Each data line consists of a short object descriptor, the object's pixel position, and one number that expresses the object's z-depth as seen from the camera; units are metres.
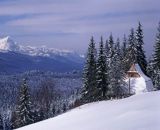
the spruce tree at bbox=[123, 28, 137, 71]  85.56
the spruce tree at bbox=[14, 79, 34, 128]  70.25
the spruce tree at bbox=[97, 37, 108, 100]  74.94
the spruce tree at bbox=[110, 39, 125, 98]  75.69
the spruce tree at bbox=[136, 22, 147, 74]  85.50
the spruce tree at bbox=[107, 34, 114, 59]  95.85
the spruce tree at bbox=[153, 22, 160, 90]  79.75
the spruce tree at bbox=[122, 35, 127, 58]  104.50
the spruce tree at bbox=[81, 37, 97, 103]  75.94
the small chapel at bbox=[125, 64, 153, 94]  81.19
